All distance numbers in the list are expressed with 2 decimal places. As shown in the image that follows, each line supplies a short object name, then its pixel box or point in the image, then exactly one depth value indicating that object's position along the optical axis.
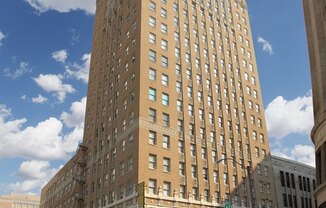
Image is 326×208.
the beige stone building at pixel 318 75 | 31.91
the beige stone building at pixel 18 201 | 177.50
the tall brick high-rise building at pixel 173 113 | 49.12
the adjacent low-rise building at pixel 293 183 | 64.69
